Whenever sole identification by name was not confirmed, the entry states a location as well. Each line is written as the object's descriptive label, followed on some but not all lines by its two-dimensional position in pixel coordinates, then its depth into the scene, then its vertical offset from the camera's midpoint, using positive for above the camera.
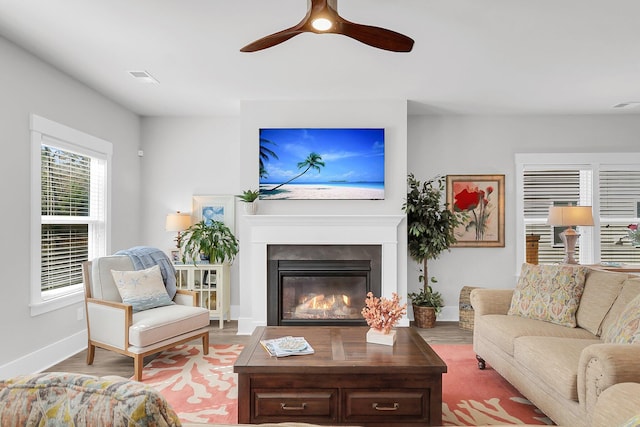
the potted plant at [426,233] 4.43 -0.19
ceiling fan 1.95 +0.99
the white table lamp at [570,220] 4.14 -0.03
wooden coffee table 2.16 -0.98
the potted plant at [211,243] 4.62 -0.33
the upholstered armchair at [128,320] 3.06 -0.86
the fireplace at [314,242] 4.34 -0.29
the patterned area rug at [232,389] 2.51 -1.28
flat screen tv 4.41 +0.59
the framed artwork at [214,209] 5.03 +0.08
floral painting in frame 4.96 +0.12
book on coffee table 2.36 -0.81
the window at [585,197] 4.95 +0.25
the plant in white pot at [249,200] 4.29 +0.17
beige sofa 1.79 -0.78
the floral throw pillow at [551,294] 2.87 -0.59
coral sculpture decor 2.58 -0.67
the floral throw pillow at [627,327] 2.07 -0.60
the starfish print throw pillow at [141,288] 3.39 -0.64
